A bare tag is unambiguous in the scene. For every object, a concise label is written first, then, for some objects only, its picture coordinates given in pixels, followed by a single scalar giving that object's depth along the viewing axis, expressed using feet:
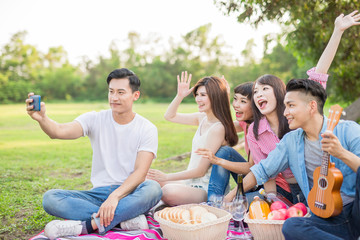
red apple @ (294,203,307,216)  10.51
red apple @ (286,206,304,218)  10.36
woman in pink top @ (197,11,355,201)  12.53
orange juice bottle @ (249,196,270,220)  10.72
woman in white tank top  13.50
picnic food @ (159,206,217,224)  10.66
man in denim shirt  9.09
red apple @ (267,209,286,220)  10.44
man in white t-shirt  11.18
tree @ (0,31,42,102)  124.88
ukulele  9.32
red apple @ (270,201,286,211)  10.87
